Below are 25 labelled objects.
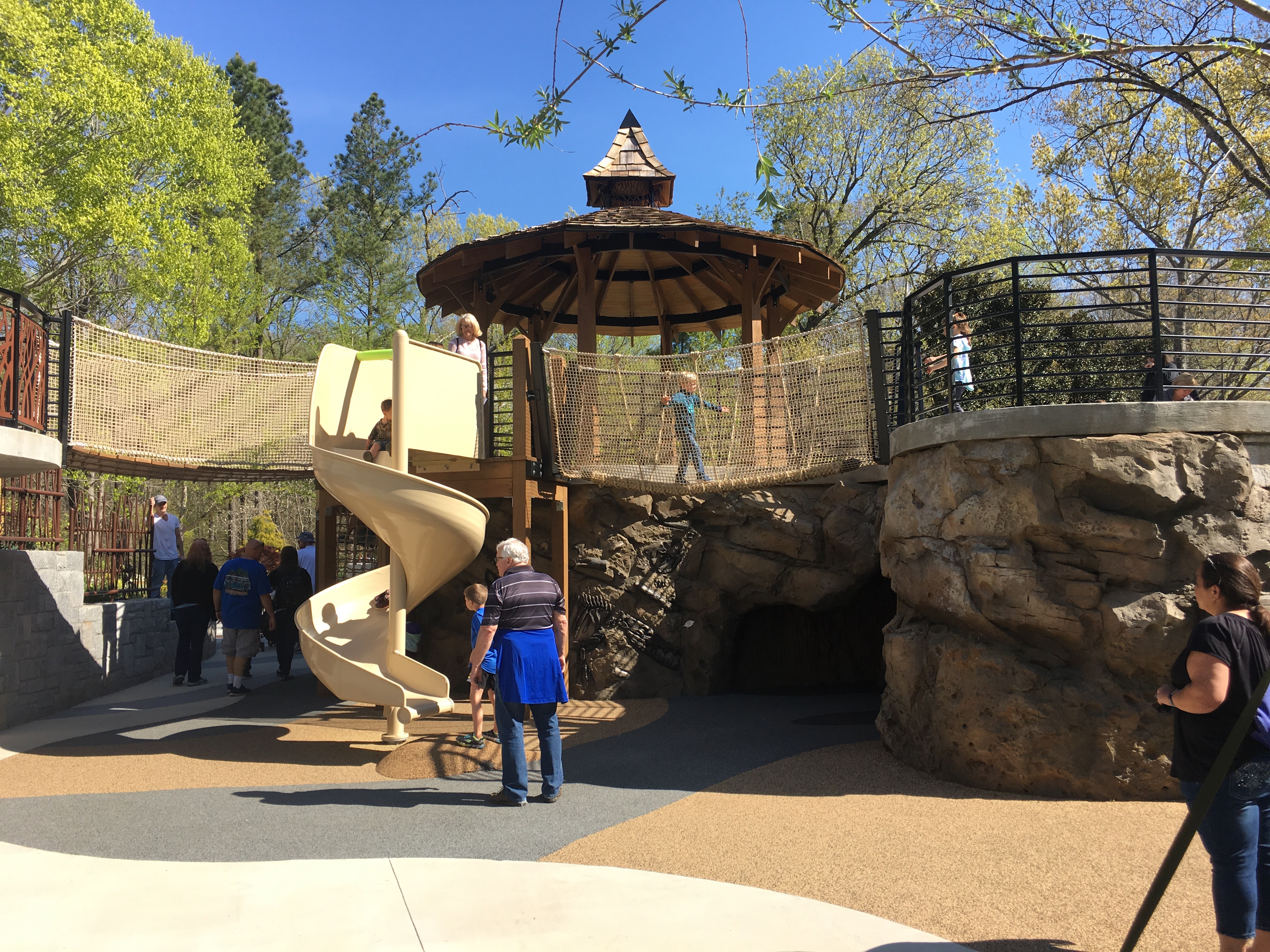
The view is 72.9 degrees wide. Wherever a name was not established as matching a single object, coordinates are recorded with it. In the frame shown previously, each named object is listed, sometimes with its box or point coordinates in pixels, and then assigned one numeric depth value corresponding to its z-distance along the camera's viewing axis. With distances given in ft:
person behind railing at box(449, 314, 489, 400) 28.63
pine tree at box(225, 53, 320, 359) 94.38
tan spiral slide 24.00
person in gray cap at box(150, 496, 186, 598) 40.86
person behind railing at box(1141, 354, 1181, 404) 20.15
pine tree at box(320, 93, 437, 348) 93.61
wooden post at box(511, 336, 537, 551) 29.84
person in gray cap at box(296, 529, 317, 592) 44.47
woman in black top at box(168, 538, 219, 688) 35.50
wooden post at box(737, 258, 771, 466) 28.19
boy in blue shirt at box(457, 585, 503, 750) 22.98
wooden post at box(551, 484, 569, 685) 32.07
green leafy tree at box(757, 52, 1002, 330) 76.69
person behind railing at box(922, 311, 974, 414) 22.75
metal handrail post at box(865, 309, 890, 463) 26.05
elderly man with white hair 18.67
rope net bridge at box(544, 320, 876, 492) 27.07
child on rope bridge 28.96
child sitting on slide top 26.48
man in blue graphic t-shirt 32.96
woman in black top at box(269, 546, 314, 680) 38.04
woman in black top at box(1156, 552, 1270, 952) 10.12
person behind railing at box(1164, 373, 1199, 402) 21.01
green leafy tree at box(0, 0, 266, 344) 63.41
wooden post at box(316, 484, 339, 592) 33.63
